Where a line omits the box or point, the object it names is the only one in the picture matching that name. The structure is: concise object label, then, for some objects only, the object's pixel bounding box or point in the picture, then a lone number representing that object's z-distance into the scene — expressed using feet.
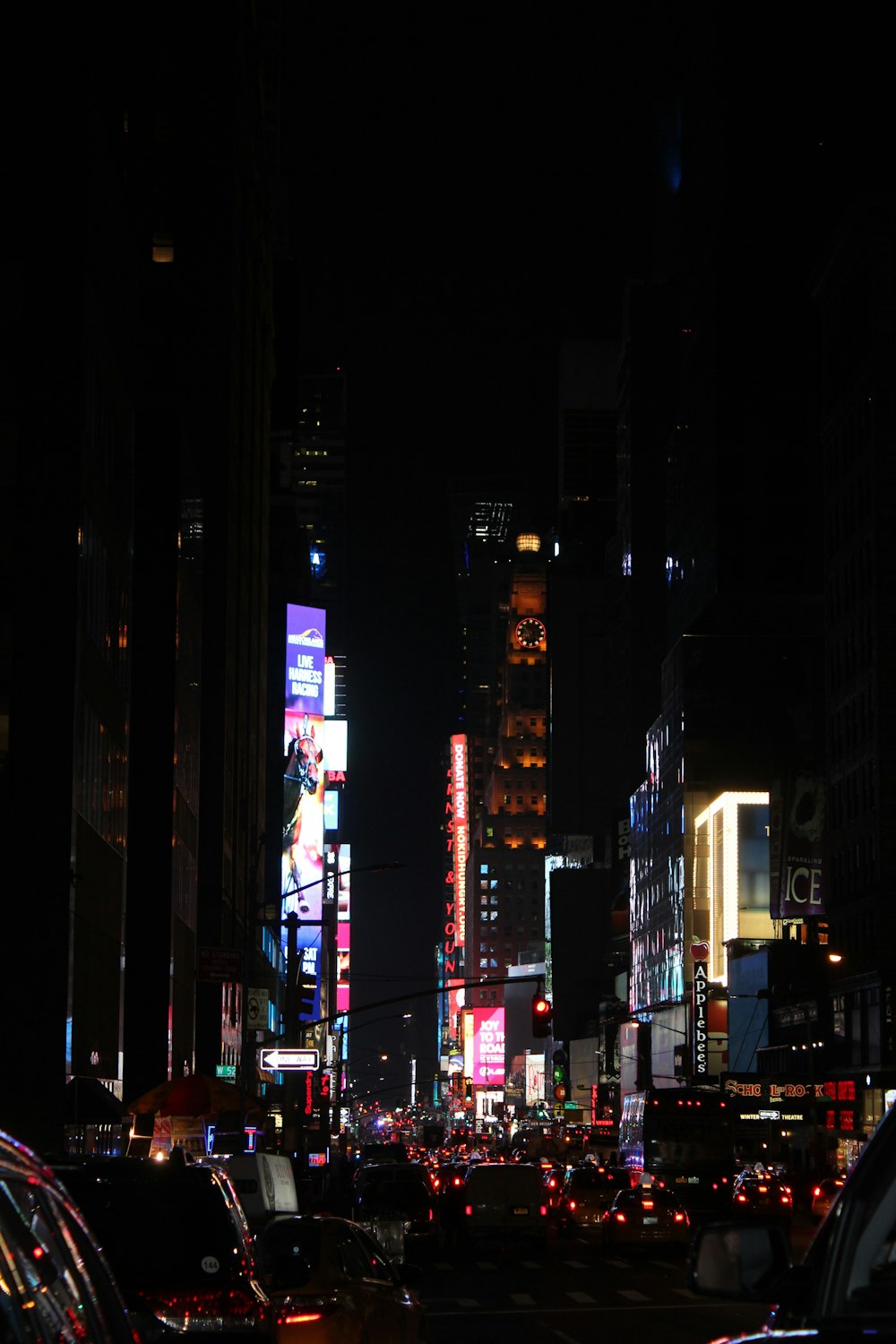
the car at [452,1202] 165.17
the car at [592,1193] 170.91
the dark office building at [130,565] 143.54
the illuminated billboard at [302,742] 451.12
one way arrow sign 165.07
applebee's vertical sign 437.58
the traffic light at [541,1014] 164.55
